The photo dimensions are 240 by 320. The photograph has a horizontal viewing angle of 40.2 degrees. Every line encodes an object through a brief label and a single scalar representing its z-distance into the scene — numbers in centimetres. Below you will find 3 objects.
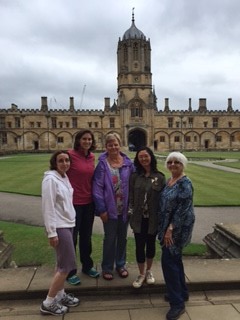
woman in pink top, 427
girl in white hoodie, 355
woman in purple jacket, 420
